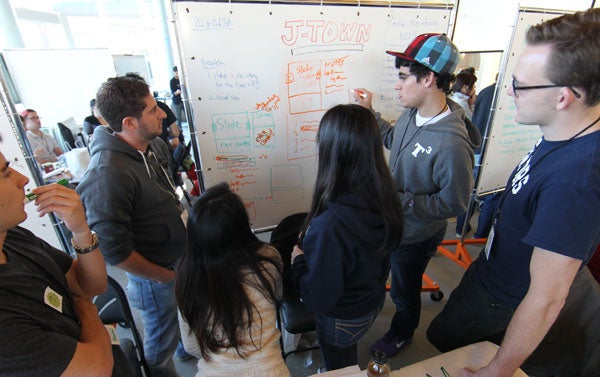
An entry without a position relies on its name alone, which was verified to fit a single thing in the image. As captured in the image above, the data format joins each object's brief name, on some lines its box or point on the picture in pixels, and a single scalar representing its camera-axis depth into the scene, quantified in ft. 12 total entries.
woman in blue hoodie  3.56
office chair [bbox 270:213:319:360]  5.32
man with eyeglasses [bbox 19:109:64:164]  11.55
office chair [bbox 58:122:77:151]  13.23
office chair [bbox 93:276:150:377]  4.45
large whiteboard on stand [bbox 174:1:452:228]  5.12
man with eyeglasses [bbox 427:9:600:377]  2.58
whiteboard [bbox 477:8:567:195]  7.01
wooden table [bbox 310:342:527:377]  3.21
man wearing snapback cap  4.71
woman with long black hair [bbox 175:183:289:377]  3.48
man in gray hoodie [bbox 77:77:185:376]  4.13
